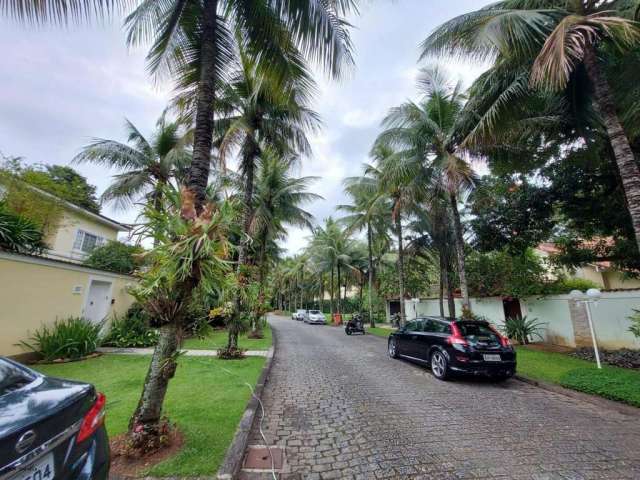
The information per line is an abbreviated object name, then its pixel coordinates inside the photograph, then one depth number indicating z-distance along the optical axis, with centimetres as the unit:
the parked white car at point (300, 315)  3192
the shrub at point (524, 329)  1124
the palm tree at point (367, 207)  1606
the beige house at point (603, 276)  1713
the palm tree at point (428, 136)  1077
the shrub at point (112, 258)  1225
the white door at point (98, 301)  991
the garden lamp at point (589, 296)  686
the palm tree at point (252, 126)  894
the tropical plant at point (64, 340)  749
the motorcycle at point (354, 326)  1692
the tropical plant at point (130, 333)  996
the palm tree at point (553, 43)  514
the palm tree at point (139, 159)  1317
